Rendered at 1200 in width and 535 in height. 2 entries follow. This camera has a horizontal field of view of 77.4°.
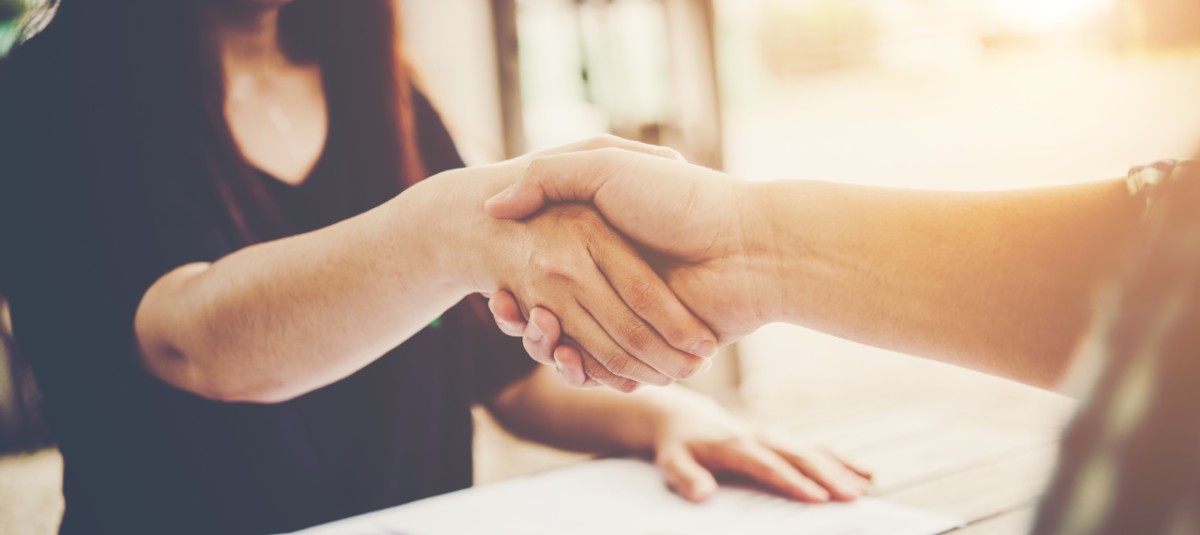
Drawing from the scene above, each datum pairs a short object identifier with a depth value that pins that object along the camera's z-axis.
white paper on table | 0.69
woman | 0.79
